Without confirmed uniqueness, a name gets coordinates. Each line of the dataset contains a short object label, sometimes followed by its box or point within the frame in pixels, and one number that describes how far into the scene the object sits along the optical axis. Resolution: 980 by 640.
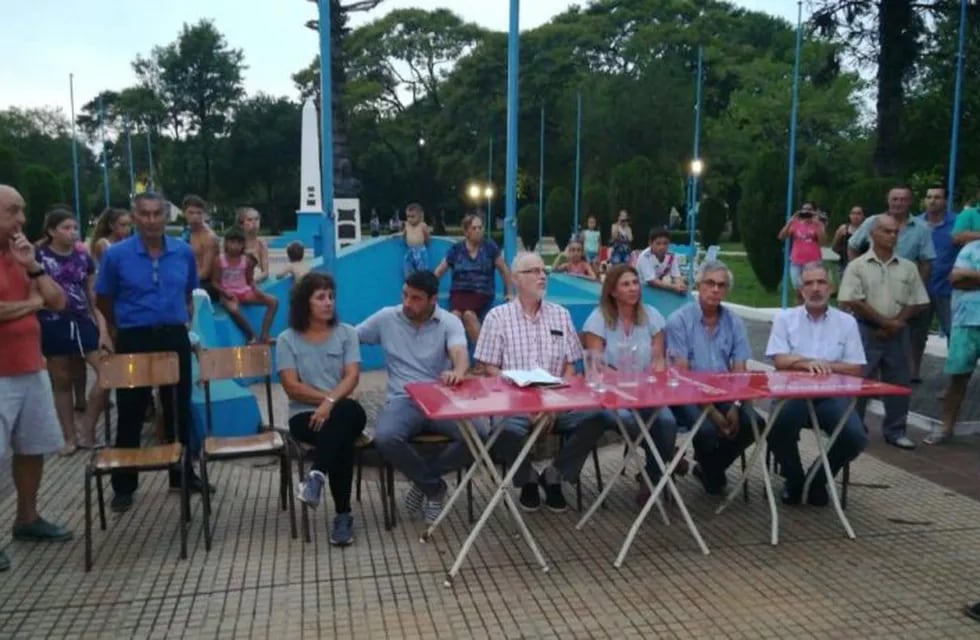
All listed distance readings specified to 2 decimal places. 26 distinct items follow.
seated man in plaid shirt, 4.76
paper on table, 4.17
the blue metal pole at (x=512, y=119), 9.12
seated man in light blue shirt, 4.83
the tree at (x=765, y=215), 16.48
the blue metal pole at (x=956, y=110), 10.43
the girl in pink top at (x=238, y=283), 7.94
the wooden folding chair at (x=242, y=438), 4.37
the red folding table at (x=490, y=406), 3.71
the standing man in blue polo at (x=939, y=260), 7.66
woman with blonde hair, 4.80
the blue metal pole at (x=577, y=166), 27.43
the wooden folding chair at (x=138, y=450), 4.09
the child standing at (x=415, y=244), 9.13
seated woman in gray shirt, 4.32
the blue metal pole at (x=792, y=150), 12.84
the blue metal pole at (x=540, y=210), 29.89
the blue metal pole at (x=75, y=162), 29.41
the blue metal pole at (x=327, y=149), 7.97
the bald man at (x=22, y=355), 4.00
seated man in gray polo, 4.45
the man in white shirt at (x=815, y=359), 4.70
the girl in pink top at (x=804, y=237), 11.14
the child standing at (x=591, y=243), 19.58
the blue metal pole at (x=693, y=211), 17.52
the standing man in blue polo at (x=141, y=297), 4.82
